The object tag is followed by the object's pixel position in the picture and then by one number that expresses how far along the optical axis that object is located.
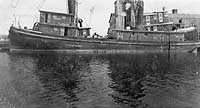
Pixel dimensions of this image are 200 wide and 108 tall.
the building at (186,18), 69.69
